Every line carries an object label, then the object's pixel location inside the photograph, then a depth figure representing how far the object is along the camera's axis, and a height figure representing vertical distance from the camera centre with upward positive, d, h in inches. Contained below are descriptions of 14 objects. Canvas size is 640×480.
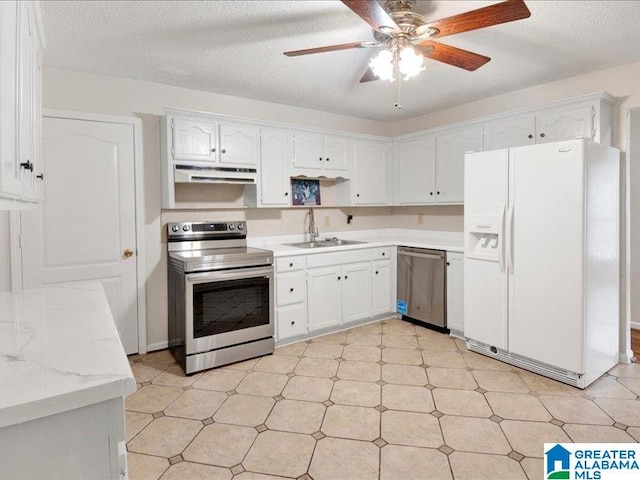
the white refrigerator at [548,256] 108.7 -8.9
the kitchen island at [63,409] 33.3 -15.3
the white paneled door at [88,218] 121.0 +3.7
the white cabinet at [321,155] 159.3 +30.2
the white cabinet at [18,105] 44.5 +16.9
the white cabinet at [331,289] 144.3 -24.0
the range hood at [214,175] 131.7 +18.4
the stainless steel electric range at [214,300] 122.0 -22.8
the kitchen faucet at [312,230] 174.2 -0.9
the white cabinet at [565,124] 124.4 +32.7
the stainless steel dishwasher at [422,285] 156.2 -23.6
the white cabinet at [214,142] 132.0 +29.5
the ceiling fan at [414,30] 69.0 +38.6
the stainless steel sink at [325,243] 169.0 -6.7
